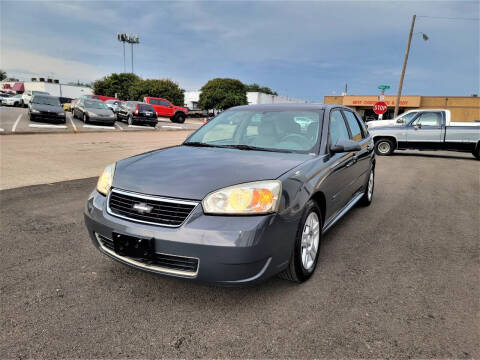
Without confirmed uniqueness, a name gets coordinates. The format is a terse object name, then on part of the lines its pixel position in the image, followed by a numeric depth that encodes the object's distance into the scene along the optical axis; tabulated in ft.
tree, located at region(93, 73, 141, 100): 215.51
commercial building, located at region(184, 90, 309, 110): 241.35
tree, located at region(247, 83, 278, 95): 357.00
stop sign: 65.31
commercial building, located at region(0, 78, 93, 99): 229.86
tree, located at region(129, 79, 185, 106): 179.42
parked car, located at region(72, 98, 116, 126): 65.00
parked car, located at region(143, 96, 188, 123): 91.29
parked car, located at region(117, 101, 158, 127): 72.69
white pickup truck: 40.86
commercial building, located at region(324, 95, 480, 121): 131.14
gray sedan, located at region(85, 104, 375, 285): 7.43
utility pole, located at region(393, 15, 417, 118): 78.97
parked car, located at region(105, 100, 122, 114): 95.33
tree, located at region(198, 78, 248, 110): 192.34
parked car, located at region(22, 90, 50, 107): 104.26
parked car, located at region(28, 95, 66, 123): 59.36
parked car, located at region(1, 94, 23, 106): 108.58
